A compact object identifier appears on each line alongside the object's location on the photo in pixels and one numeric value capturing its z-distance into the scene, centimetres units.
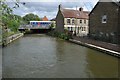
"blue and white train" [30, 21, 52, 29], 3238
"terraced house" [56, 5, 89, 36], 2395
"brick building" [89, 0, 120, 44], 1149
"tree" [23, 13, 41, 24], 5059
